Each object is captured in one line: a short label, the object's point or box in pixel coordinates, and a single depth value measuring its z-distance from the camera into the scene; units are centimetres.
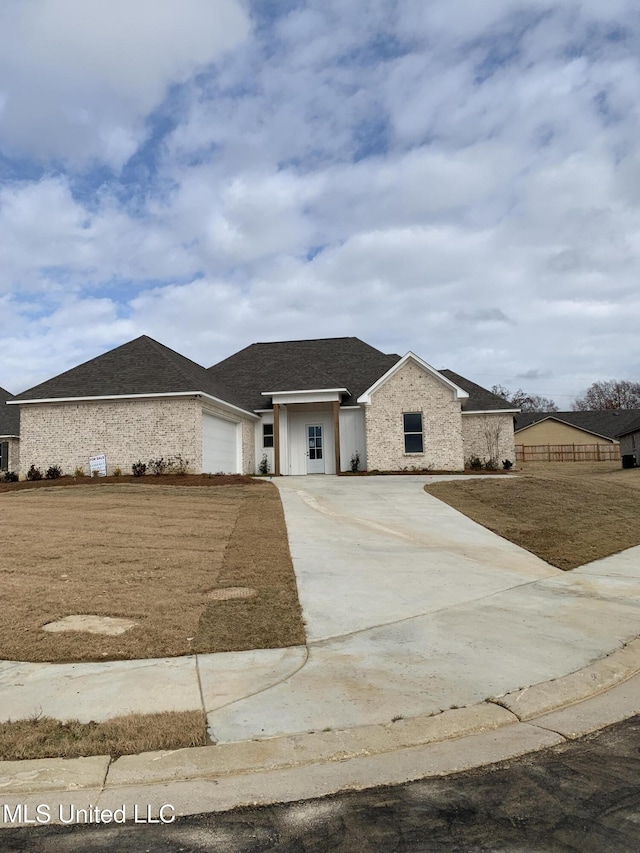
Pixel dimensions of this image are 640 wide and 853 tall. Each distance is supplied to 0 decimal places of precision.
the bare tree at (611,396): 9181
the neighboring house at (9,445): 3002
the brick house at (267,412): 2294
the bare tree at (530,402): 8819
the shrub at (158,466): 2238
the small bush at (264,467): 2870
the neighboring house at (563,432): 5675
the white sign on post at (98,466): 2286
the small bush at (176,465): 2230
